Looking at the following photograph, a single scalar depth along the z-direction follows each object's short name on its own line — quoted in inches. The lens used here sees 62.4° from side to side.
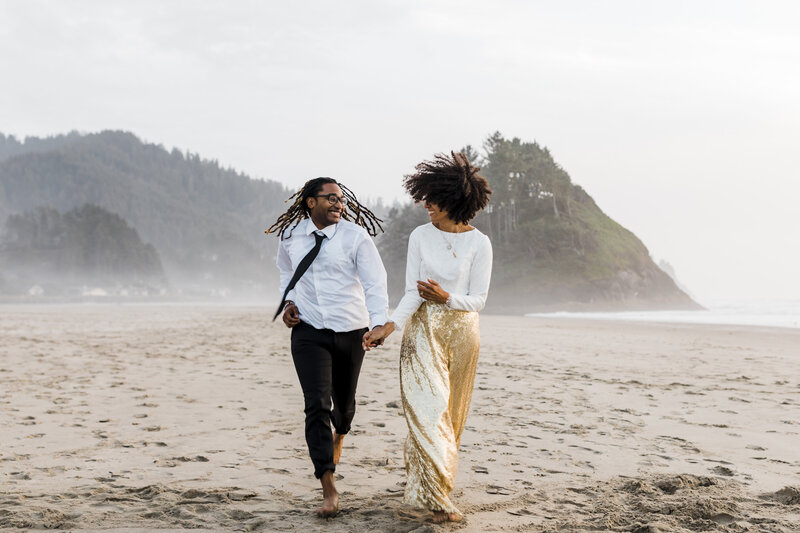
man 167.5
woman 153.5
